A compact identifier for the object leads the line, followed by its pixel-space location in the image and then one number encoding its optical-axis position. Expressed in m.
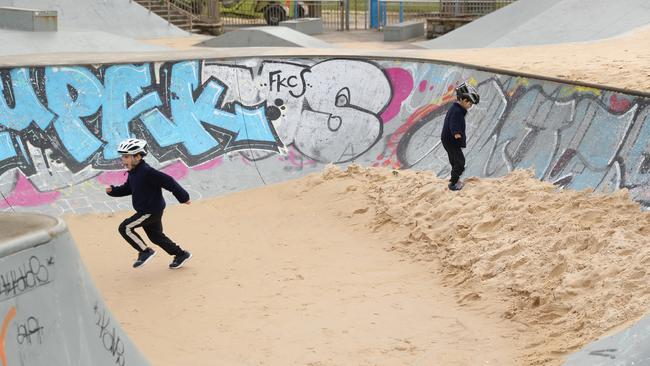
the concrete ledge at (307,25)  27.44
